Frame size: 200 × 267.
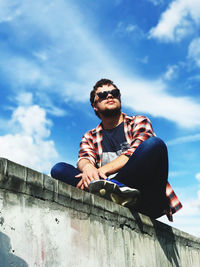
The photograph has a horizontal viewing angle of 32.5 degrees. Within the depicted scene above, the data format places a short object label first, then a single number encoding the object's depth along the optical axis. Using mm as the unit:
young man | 3162
